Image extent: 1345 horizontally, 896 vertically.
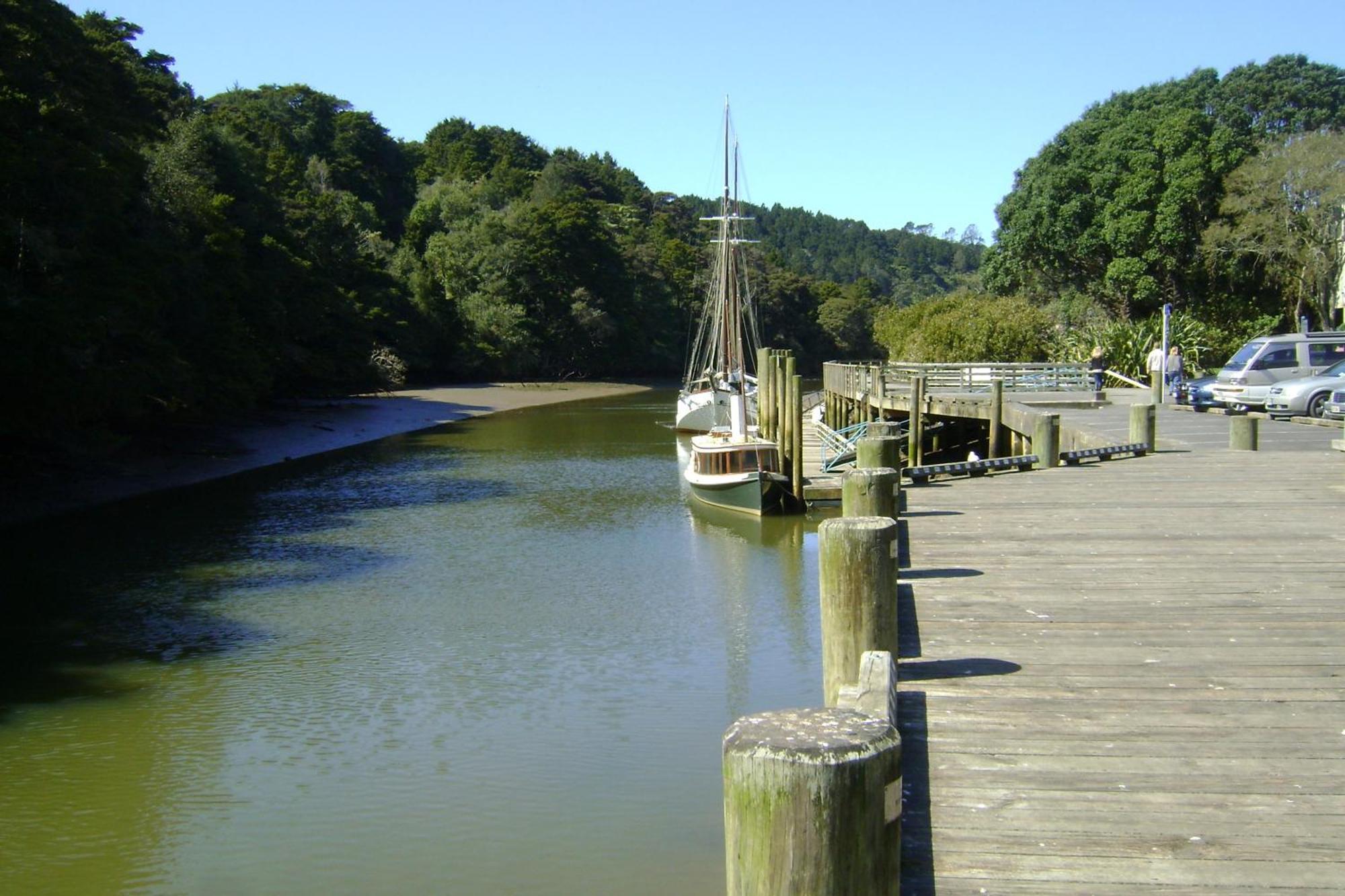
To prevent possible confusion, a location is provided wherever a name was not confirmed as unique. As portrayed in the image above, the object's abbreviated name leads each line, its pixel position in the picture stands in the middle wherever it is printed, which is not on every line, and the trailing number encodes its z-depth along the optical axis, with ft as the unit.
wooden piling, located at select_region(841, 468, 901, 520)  27.48
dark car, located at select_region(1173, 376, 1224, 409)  86.94
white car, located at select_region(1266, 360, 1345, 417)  77.66
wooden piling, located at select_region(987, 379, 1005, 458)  72.23
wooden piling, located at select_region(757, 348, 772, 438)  97.14
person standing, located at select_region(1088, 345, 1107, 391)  104.99
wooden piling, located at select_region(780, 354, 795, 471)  84.22
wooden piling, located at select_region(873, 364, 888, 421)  100.73
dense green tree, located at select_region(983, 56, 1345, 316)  145.69
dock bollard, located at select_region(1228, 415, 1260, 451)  54.54
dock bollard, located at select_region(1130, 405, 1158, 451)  53.52
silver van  83.56
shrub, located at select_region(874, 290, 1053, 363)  153.48
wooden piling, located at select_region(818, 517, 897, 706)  20.90
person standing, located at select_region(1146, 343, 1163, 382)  98.53
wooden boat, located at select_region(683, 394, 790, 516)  82.05
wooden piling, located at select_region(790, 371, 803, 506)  81.30
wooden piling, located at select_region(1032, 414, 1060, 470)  48.39
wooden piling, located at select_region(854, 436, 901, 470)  36.94
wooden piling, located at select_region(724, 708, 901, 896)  10.50
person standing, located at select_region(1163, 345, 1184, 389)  105.91
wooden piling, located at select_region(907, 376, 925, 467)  78.79
